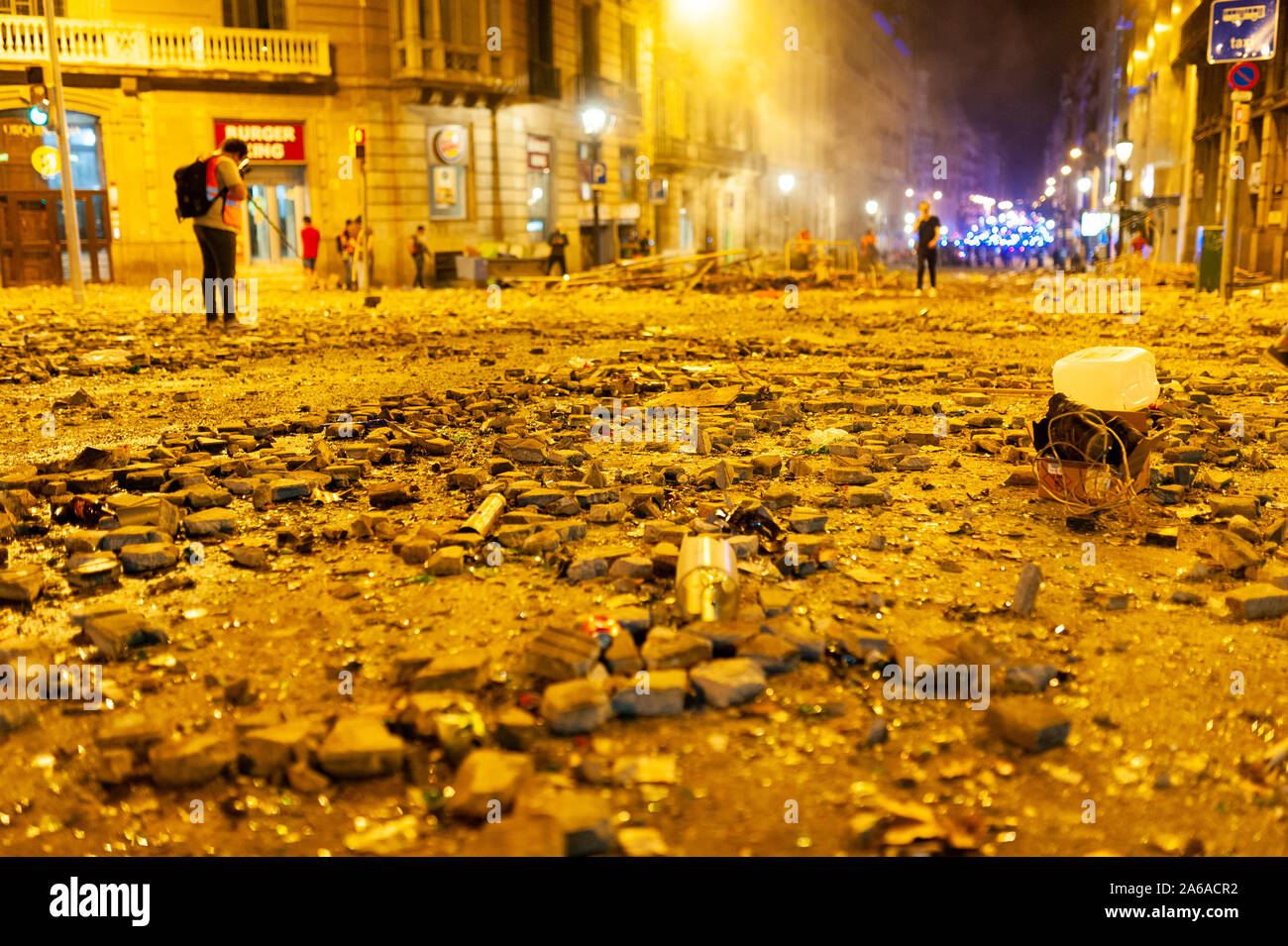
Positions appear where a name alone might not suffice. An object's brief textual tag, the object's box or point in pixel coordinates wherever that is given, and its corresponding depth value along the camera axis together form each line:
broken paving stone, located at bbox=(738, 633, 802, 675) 3.23
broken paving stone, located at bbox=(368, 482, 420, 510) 5.27
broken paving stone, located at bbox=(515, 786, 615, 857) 2.30
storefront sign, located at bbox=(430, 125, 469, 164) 28.88
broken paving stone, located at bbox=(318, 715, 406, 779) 2.65
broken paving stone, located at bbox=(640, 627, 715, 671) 3.15
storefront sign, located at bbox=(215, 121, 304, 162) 26.45
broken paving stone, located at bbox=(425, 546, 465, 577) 4.20
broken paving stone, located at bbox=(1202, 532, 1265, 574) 4.12
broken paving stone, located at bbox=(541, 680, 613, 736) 2.87
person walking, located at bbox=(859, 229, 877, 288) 33.45
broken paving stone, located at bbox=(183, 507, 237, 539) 4.69
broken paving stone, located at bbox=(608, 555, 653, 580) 4.03
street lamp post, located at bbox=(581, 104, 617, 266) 25.97
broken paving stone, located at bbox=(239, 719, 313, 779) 2.69
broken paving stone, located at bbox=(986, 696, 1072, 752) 2.77
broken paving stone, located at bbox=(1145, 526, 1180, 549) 4.55
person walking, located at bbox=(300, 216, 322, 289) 25.38
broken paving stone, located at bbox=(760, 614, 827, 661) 3.32
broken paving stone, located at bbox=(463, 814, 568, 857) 2.26
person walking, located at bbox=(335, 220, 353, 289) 24.80
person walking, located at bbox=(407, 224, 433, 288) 26.47
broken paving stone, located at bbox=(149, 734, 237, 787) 2.64
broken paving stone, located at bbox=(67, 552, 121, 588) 4.09
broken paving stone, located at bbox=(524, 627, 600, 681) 3.11
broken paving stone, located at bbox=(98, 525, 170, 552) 4.38
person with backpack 12.64
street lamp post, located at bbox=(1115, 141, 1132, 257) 32.22
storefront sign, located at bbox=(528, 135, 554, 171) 32.16
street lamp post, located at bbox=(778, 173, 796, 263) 56.61
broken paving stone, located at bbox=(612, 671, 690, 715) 2.97
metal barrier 28.09
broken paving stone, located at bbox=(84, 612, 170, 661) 3.41
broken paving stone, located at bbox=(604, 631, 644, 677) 3.12
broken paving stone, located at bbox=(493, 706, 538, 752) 2.78
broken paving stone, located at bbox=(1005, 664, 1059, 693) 3.15
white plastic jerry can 5.08
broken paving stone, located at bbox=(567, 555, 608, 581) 4.06
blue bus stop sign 17.81
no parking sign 17.53
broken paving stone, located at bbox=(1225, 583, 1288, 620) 3.71
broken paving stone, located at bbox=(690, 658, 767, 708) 3.04
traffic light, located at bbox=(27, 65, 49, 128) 17.56
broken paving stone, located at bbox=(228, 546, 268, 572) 4.29
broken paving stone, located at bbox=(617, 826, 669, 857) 2.34
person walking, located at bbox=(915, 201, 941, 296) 23.12
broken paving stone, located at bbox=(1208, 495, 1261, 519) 4.91
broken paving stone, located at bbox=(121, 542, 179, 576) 4.21
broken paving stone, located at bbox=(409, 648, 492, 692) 3.08
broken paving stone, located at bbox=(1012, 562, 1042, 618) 3.78
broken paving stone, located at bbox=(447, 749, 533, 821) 2.47
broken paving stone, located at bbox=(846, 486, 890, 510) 5.26
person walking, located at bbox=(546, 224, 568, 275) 28.58
